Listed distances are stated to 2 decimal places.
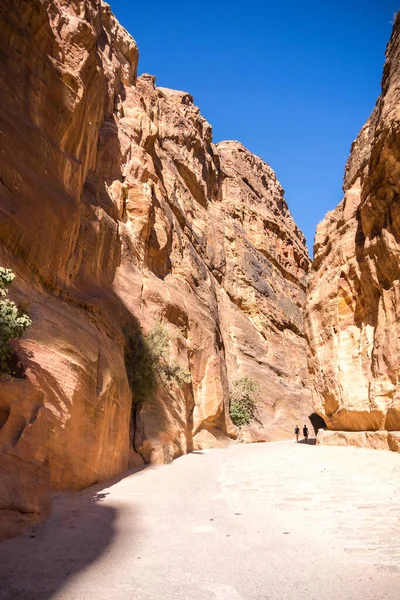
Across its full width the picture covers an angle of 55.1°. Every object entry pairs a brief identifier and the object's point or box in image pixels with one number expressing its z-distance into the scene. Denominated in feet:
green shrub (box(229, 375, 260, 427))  98.37
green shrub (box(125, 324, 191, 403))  44.14
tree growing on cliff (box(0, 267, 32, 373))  16.65
